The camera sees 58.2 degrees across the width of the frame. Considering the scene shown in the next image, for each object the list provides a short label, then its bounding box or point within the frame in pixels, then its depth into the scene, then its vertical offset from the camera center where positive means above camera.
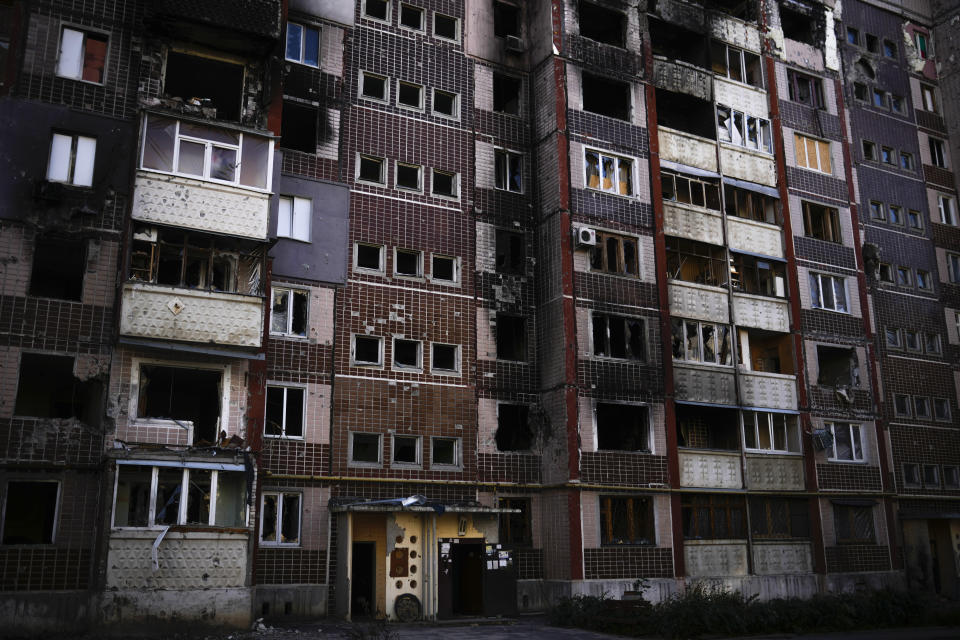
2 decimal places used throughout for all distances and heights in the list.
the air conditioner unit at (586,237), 30.48 +10.20
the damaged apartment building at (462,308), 22.81 +7.47
